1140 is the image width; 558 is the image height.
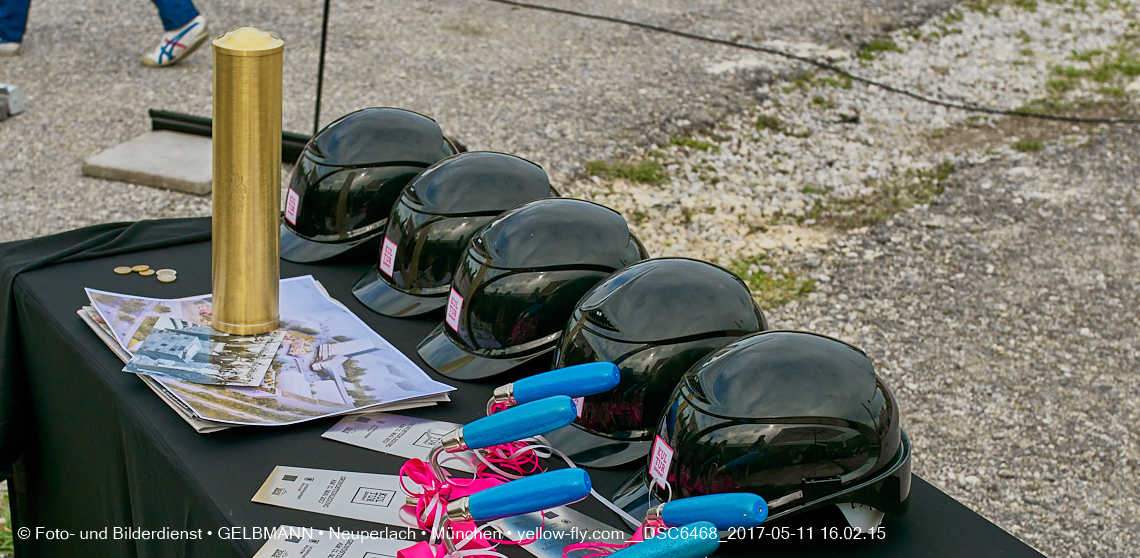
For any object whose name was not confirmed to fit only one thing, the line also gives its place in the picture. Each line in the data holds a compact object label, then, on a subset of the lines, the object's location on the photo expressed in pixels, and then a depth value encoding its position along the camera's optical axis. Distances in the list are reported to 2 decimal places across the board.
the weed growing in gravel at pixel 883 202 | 4.65
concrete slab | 4.26
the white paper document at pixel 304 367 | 1.42
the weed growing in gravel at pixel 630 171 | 4.79
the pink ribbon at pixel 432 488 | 1.21
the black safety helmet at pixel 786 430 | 1.16
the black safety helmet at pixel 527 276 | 1.53
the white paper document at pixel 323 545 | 1.15
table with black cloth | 1.26
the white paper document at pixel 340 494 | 1.23
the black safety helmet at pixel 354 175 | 1.95
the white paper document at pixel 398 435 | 1.36
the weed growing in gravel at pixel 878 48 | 7.18
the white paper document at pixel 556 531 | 1.19
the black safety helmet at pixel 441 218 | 1.75
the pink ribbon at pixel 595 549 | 1.17
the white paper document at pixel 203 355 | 1.46
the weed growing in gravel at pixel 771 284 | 3.86
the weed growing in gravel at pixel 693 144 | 5.23
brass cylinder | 1.41
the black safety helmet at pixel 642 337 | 1.35
